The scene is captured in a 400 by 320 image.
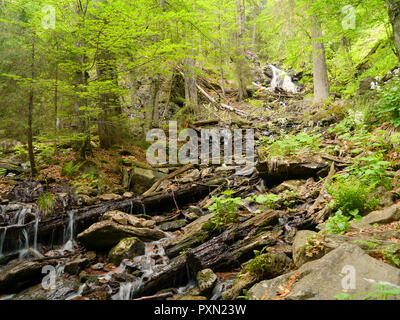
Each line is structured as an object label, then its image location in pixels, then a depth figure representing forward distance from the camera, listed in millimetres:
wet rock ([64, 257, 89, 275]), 4871
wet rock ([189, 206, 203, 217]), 6721
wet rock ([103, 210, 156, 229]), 6008
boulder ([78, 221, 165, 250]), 5508
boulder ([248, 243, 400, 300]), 2212
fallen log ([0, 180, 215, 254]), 5668
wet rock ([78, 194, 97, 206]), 7153
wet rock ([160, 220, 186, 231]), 6348
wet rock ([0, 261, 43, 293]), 4473
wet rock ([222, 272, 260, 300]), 3293
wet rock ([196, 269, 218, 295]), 3695
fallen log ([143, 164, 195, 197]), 8059
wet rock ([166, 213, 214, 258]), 5051
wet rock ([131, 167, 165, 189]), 8586
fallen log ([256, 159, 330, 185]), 6168
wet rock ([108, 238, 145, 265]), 5151
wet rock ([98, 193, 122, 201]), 7578
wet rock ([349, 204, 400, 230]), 3381
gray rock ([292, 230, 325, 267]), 3182
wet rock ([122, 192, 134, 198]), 7954
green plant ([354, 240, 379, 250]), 2736
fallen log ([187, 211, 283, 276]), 4195
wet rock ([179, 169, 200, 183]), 8508
